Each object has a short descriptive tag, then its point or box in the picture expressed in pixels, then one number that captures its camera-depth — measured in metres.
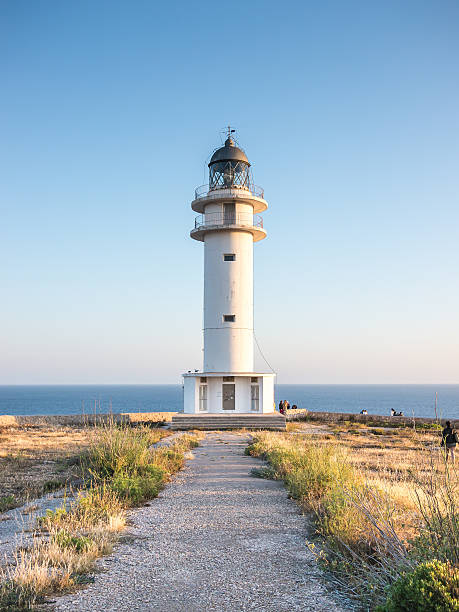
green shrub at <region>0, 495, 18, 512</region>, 9.23
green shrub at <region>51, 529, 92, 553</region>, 6.02
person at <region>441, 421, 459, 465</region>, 15.43
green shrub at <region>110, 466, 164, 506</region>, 9.17
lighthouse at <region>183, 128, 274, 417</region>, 29.23
